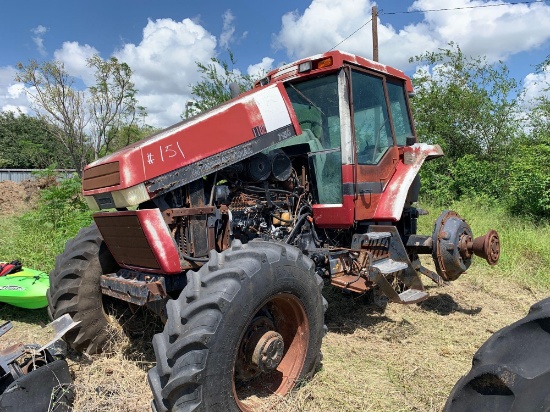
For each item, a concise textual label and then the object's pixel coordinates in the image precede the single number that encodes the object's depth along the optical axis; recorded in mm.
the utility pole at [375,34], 14562
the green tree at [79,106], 14930
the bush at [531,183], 10102
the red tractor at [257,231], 2594
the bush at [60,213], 7939
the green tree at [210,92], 14469
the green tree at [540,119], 13945
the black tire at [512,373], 1393
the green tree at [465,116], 14648
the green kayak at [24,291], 4645
